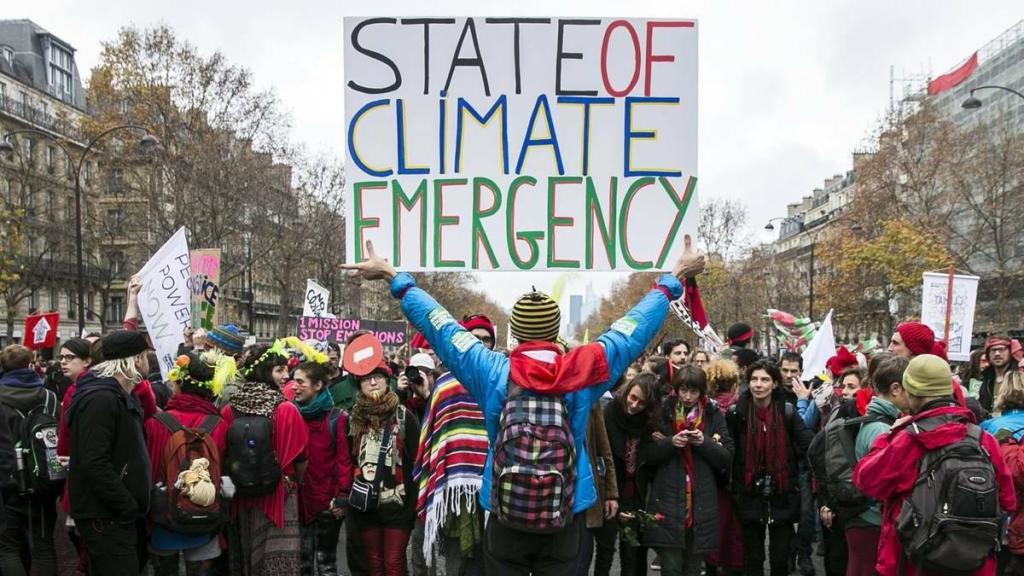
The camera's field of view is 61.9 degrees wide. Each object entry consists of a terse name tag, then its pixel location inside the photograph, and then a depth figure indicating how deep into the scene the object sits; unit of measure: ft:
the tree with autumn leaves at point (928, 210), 103.60
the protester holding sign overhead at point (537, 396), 10.36
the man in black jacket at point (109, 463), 14.60
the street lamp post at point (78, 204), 71.67
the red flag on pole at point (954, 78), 151.84
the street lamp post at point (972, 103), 71.05
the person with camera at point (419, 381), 21.11
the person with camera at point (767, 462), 19.75
